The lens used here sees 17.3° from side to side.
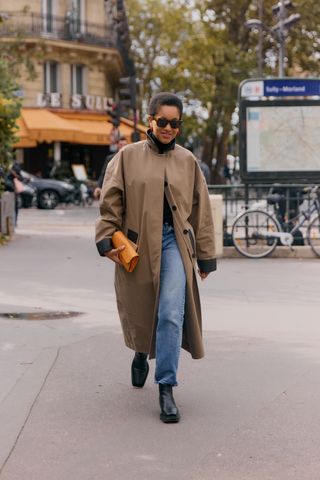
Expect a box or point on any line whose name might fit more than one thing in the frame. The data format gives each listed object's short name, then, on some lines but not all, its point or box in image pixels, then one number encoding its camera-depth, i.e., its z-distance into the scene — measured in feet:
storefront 131.13
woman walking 18.94
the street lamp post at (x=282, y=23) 101.18
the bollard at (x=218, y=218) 50.01
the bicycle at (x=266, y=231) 51.62
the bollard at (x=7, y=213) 62.80
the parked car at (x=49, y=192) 111.04
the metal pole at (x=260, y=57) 145.33
